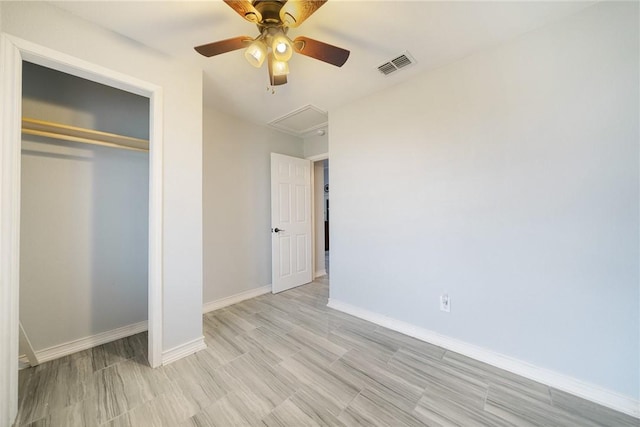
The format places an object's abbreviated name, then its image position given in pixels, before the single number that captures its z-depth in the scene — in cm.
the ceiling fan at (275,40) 118
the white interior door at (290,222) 331
